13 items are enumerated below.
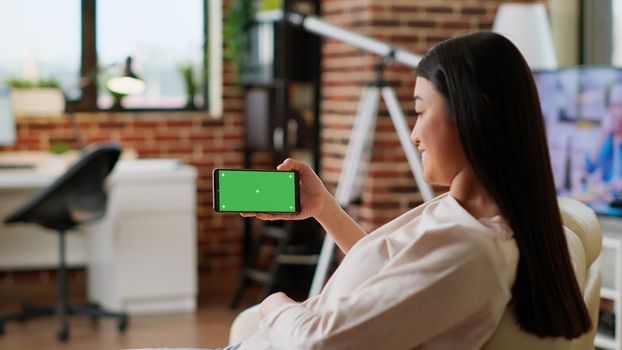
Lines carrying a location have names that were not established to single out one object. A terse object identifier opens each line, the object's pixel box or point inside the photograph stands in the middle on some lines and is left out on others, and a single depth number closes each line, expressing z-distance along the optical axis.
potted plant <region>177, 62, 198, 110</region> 6.39
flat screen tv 4.18
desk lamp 5.12
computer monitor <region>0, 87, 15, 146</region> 5.66
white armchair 1.62
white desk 5.23
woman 1.55
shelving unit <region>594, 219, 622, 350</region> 3.91
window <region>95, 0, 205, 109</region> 6.26
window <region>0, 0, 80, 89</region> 6.07
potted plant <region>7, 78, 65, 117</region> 5.91
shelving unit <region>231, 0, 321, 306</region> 5.53
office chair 4.84
